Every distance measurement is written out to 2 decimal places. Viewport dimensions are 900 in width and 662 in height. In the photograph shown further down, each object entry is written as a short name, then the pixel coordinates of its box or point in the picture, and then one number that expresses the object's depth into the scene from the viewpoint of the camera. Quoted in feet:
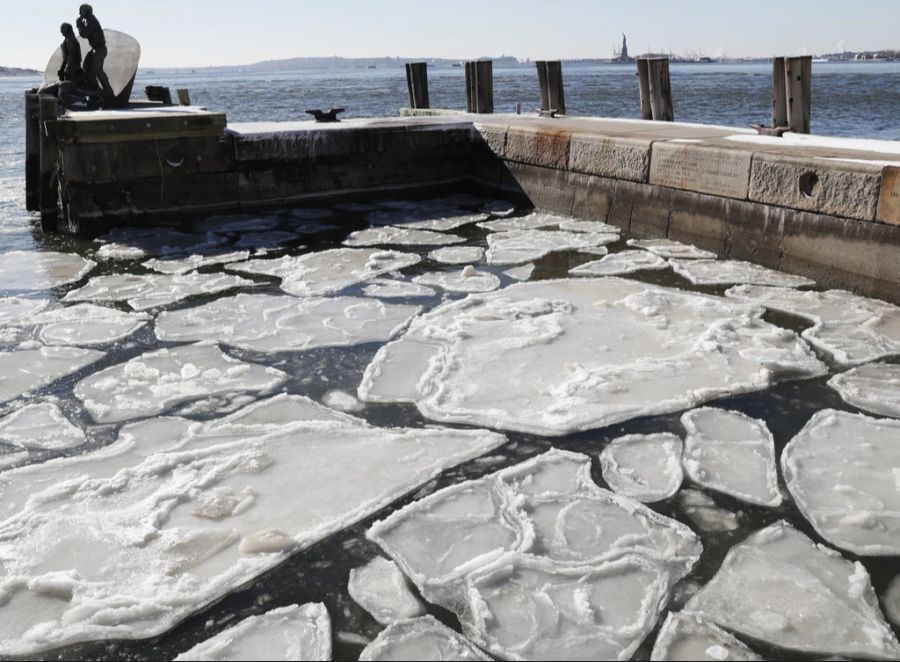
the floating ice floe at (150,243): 21.70
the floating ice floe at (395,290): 17.10
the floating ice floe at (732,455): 9.09
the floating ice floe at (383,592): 7.15
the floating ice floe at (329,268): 17.98
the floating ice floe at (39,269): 18.57
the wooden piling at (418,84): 51.85
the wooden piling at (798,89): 26.37
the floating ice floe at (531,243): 20.28
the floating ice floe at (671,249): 20.10
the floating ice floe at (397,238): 22.29
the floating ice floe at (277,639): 6.62
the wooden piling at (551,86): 41.34
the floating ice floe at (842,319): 13.30
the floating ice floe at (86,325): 14.44
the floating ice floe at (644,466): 9.10
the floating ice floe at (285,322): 14.26
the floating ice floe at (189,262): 19.88
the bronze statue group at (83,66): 30.73
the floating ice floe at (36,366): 12.29
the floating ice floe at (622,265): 18.60
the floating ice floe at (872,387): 11.14
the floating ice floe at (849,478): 8.21
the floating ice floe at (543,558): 6.86
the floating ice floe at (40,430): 10.38
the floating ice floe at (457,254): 20.13
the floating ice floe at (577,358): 11.28
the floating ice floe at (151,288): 17.13
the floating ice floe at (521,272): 18.28
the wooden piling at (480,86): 45.65
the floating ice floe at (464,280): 17.46
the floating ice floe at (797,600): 6.67
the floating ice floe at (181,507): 7.22
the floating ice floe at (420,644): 6.58
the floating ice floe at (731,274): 17.62
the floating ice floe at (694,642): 6.50
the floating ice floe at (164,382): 11.49
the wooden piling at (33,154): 27.50
